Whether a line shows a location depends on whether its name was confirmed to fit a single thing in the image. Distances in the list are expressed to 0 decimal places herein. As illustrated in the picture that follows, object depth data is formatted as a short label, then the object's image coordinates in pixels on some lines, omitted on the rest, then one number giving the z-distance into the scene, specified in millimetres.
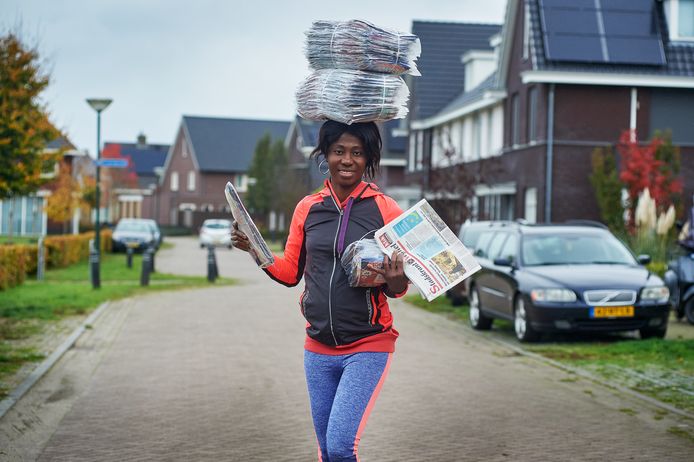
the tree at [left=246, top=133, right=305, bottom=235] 71938
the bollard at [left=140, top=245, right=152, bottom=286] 24641
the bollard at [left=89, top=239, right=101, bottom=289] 22797
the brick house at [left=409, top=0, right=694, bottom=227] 29406
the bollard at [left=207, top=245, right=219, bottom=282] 26891
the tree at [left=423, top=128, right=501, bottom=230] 22859
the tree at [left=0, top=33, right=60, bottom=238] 19781
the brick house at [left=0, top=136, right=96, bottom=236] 51312
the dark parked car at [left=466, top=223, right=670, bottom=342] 13031
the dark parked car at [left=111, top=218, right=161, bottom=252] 44812
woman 4320
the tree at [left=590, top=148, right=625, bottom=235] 27922
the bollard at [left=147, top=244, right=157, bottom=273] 25638
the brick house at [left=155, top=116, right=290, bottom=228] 94562
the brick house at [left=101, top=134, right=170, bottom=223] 75188
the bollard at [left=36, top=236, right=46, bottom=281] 26562
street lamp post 23000
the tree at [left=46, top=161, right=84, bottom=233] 45688
